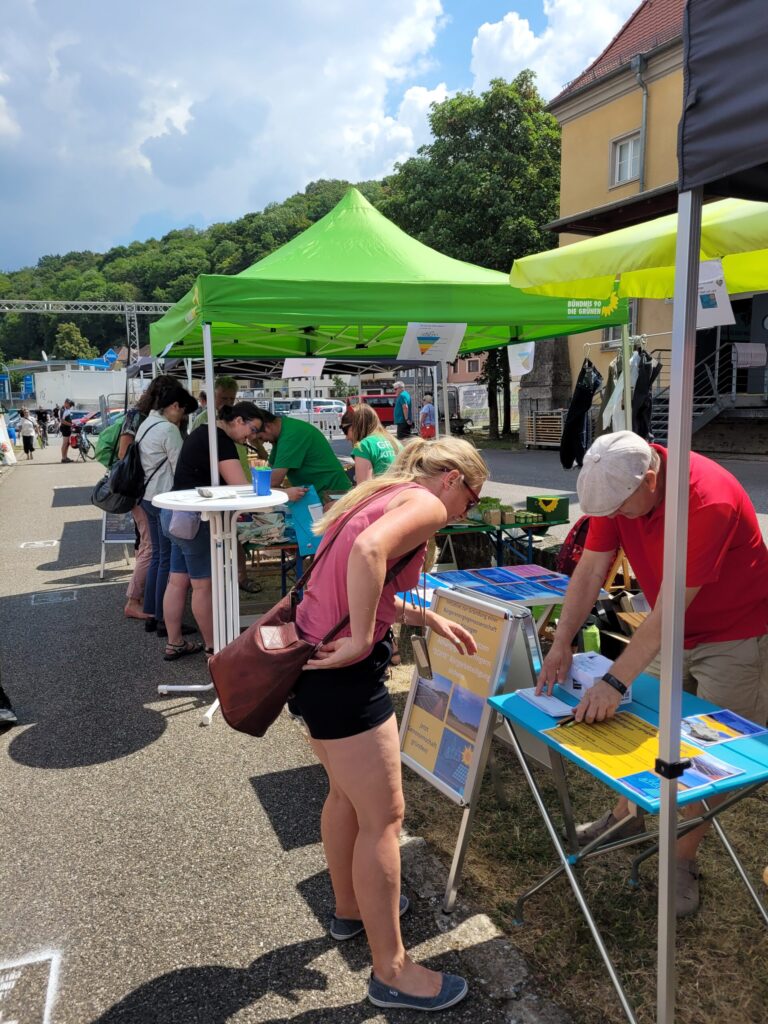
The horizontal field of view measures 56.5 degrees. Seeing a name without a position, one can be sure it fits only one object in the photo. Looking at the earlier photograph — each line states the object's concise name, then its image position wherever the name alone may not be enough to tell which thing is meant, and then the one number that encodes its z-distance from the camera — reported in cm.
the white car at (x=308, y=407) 3142
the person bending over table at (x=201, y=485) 463
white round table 406
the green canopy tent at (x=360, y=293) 468
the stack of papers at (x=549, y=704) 212
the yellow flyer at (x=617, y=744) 183
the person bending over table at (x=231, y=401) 690
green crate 604
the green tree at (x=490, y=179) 2195
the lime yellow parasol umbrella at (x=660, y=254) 305
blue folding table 172
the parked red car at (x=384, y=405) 3197
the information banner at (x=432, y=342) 596
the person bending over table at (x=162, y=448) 536
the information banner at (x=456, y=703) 248
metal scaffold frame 4206
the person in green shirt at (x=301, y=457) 528
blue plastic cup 427
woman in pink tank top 179
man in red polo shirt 211
